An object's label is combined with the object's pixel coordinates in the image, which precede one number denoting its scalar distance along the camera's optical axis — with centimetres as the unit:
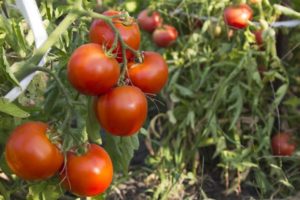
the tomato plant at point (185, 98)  113
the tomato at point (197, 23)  236
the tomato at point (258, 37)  202
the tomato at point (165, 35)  232
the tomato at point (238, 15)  203
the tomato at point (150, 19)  240
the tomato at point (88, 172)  104
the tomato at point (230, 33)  221
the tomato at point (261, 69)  212
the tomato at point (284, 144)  202
